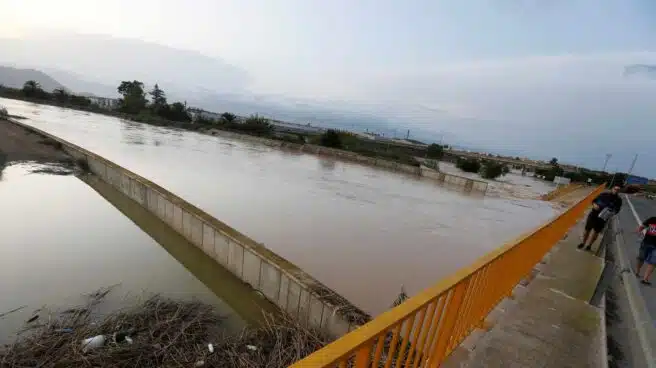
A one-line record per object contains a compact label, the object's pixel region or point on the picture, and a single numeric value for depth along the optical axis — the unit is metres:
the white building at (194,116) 47.39
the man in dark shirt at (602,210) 5.98
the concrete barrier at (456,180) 21.03
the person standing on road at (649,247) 5.05
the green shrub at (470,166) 35.56
